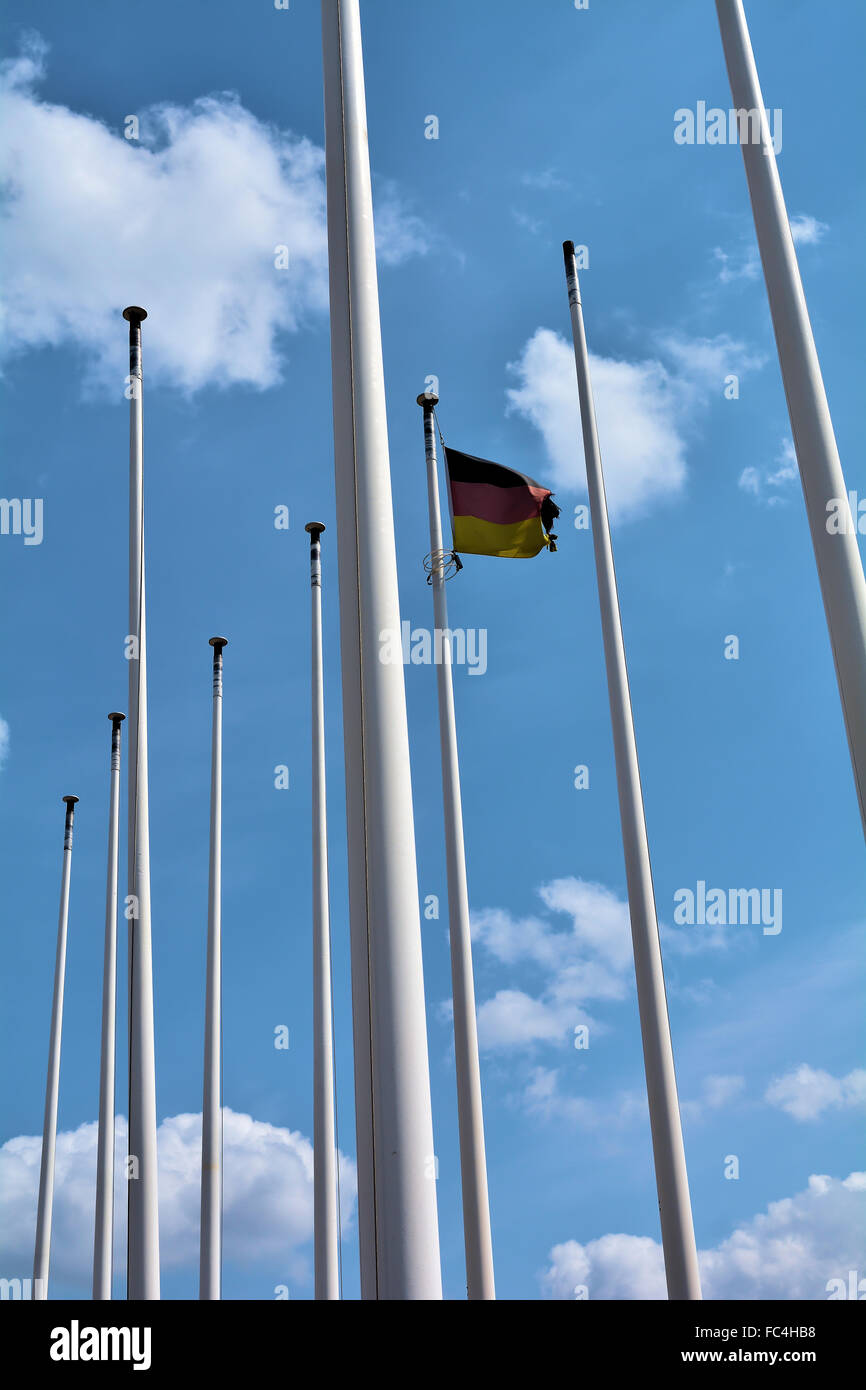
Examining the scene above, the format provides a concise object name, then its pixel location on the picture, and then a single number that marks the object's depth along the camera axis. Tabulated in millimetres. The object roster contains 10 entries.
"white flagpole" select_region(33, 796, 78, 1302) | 30562
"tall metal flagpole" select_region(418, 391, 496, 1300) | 16922
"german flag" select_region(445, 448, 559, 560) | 20297
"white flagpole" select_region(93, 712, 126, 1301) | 28375
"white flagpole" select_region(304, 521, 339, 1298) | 21781
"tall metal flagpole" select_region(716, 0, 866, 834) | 9781
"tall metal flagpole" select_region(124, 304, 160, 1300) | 14234
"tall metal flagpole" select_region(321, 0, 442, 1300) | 6969
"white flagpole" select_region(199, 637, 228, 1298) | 23859
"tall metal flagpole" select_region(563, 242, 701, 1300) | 14383
